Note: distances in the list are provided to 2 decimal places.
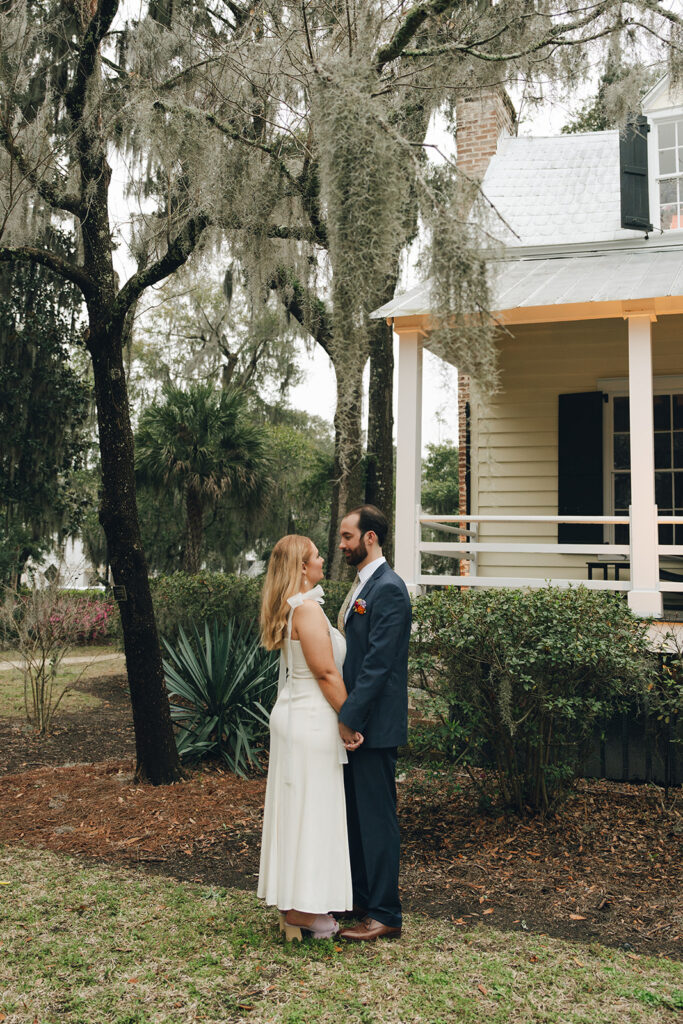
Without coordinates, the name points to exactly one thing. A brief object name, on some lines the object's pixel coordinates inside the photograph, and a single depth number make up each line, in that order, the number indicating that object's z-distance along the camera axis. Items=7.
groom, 3.83
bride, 3.72
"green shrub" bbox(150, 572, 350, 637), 11.61
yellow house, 7.53
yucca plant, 7.62
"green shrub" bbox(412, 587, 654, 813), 5.25
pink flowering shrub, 10.07
